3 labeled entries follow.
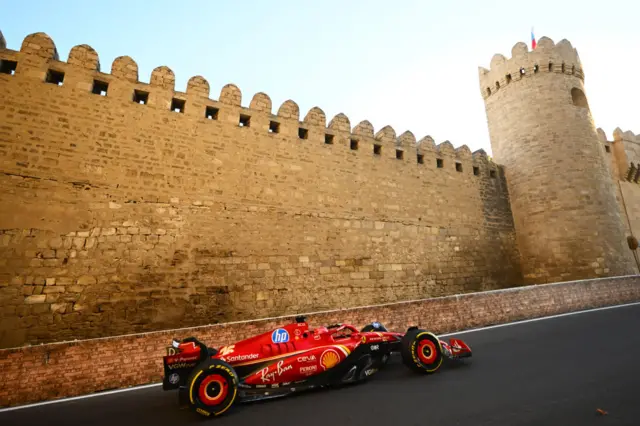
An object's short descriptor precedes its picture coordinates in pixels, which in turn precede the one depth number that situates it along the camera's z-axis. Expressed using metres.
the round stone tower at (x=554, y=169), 11.16
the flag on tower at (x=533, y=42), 13.34
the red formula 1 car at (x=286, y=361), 3.30
